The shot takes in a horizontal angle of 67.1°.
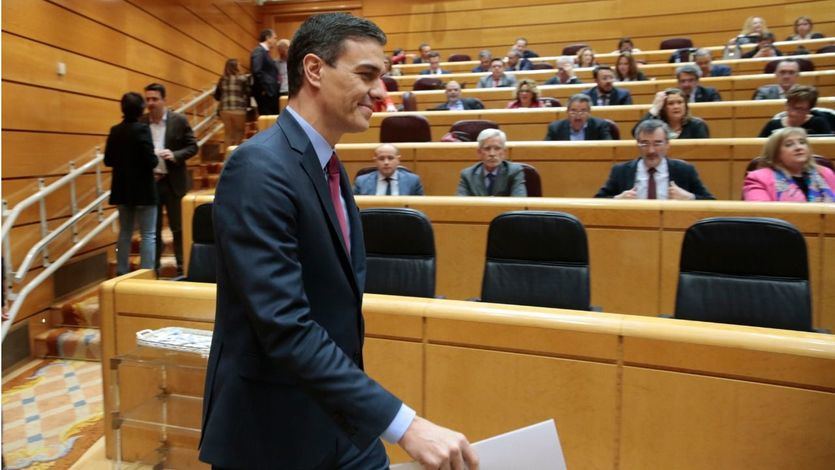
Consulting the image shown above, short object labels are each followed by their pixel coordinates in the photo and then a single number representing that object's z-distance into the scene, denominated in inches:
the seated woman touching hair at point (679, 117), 128.6
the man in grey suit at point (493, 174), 110.9
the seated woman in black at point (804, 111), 119.6
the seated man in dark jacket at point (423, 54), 308.3
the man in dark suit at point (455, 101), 189.8
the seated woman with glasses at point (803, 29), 248.2
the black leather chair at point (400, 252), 81.7
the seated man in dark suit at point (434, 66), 270.8
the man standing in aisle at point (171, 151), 133.6
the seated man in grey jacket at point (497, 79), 225.3
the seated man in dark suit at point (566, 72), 213.8
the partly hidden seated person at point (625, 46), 251.4
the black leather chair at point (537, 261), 76.0
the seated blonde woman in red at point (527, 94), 170.2
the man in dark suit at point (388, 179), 114.8
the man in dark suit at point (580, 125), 136.5
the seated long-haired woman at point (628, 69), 204.4
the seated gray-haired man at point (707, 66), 203.6
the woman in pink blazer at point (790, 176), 91.6
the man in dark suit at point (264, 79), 214.7
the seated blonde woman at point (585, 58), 249.8
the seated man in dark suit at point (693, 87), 165.5
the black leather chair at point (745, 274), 65.6
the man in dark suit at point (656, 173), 103.3
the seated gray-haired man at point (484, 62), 270.8
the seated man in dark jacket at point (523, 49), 284.5
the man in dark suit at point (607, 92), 173.5
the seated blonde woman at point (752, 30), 253.6
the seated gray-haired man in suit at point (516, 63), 264.2
